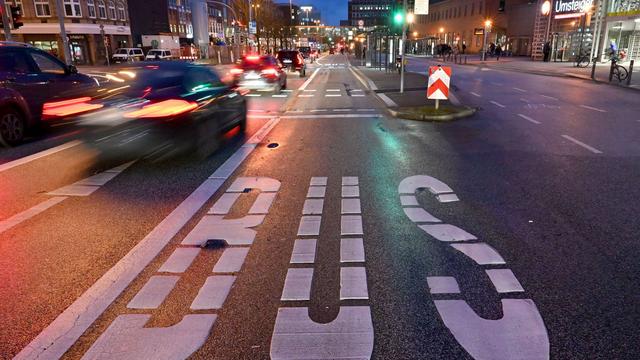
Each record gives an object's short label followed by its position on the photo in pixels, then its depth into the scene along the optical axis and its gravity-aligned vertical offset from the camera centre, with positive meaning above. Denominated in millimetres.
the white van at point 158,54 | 51938 -510
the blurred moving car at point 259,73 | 21359 -1126
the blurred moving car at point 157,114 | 7965 -1087
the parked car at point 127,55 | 54219 -577
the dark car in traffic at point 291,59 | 35250 -892
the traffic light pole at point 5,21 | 19266 +1222
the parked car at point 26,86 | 9945 -745
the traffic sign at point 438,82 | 12780 -998
